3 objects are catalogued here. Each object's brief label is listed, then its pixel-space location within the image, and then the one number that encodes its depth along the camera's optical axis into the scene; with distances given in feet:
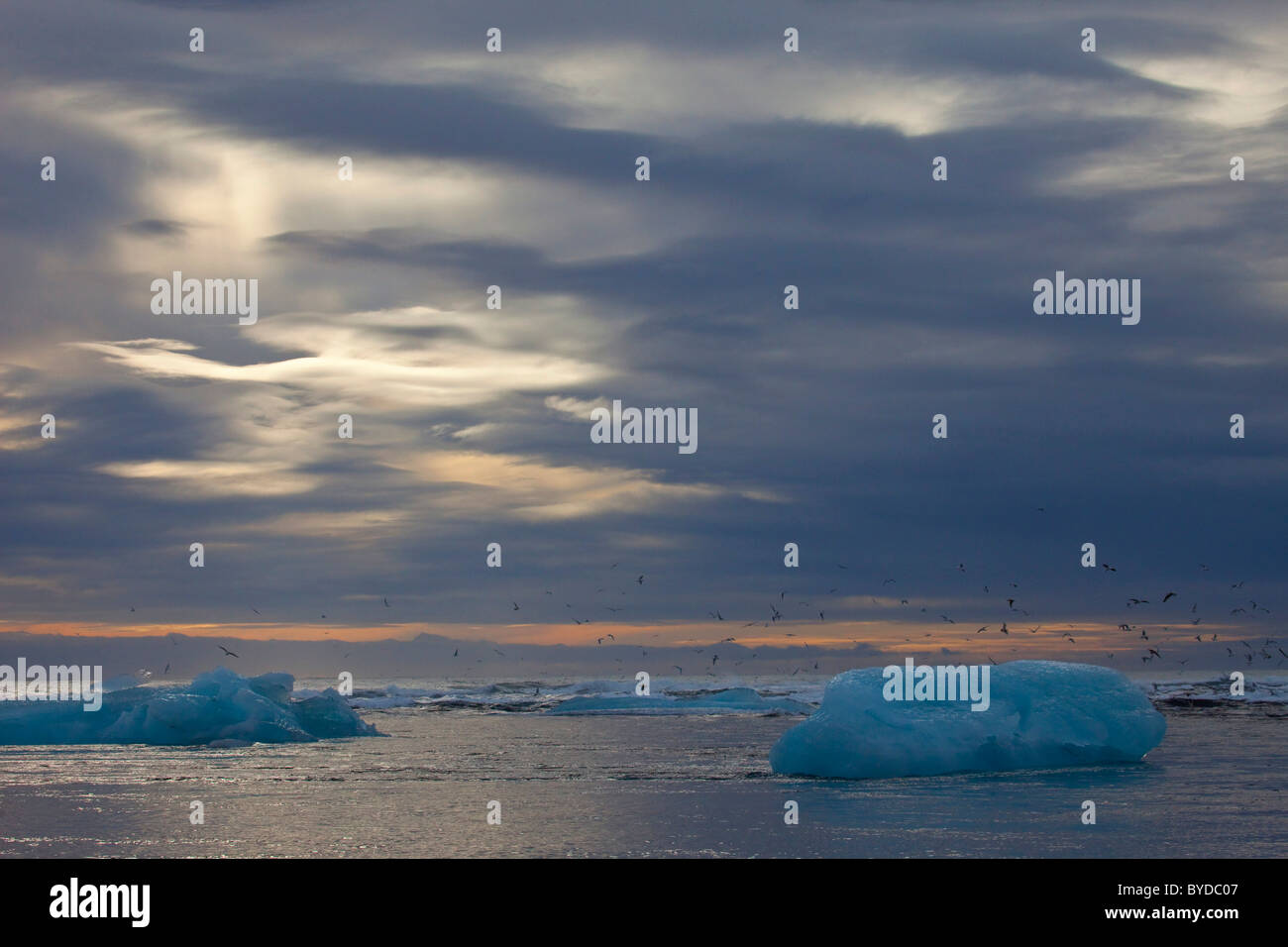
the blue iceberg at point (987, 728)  84.74
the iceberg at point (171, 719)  126.41
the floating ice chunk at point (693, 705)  205.26
